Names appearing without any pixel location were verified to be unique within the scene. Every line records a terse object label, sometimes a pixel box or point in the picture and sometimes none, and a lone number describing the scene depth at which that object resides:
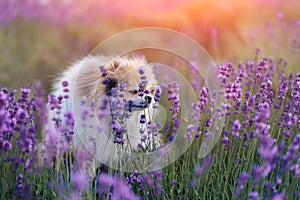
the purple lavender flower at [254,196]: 1.95
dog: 3.45
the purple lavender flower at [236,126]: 2.27
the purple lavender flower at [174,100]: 2.86
